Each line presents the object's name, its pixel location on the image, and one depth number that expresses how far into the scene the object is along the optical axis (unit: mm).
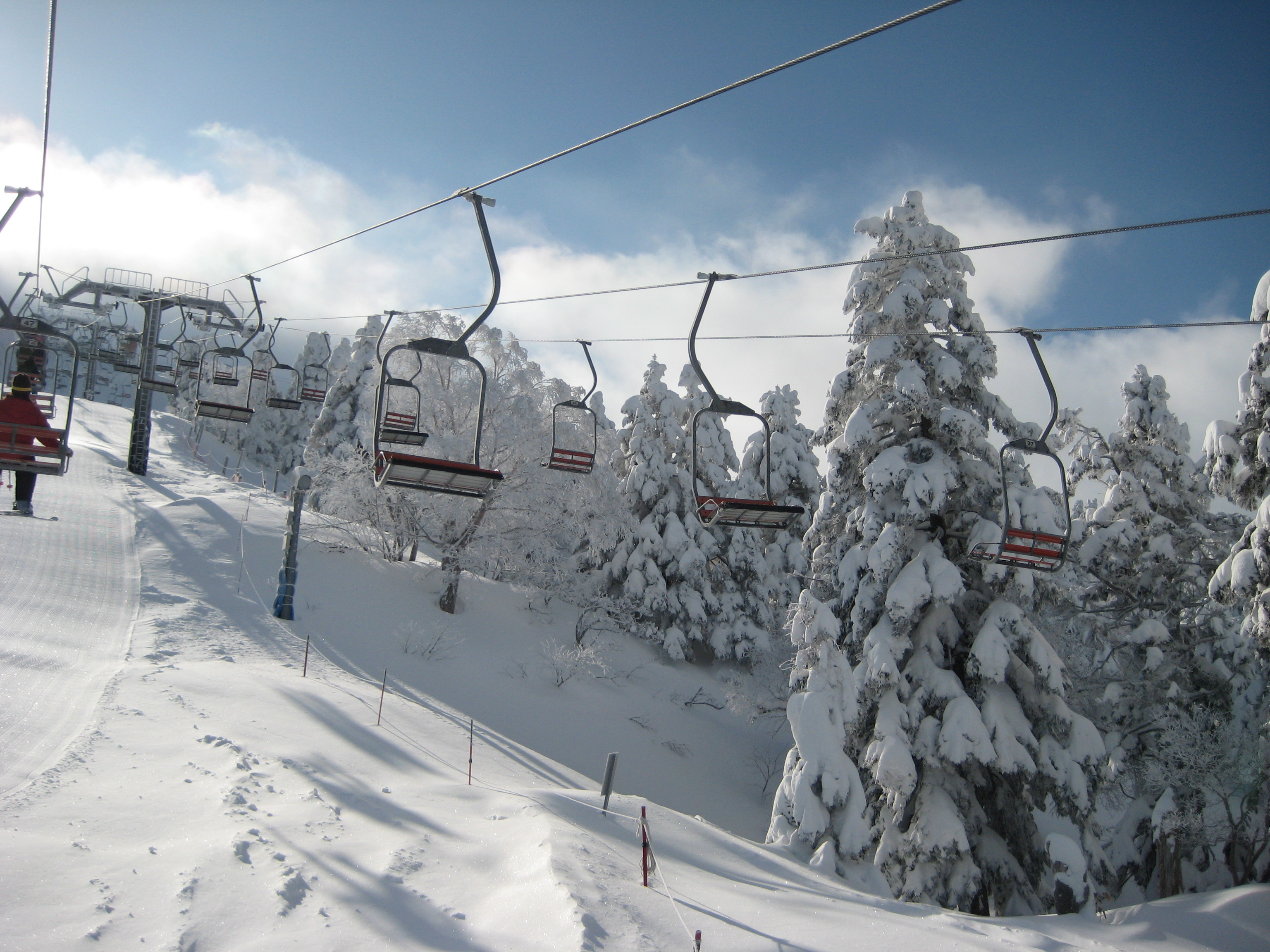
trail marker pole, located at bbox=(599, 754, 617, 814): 11508
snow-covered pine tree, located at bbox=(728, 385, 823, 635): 33531
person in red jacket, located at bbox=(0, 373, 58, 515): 9820
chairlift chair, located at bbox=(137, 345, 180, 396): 25000
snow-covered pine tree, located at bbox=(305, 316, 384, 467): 41938
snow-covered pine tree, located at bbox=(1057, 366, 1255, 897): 18234
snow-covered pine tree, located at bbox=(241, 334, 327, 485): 67938
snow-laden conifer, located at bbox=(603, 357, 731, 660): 30969
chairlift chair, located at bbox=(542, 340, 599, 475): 14398
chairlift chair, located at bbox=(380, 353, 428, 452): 12634
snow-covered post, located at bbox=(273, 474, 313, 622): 21531
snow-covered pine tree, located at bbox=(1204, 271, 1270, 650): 12070
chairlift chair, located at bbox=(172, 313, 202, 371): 24781
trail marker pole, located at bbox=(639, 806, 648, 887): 8242
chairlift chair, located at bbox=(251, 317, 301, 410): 21484
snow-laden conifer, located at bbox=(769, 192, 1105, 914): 13867
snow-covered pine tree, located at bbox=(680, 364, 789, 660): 31938
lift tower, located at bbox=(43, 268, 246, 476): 27562
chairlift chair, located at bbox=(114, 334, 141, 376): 29591
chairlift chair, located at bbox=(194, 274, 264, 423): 17422
